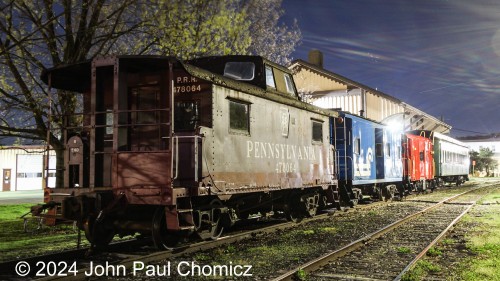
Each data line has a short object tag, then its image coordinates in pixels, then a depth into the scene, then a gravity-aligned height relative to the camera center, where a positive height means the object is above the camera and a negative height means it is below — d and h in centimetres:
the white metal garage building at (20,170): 4956 +49
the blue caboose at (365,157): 1648 +58
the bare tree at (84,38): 1283 +414
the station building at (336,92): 3238 +584
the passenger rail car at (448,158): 3091 +95
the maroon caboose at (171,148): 807 +50
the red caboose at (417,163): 2369 +42
